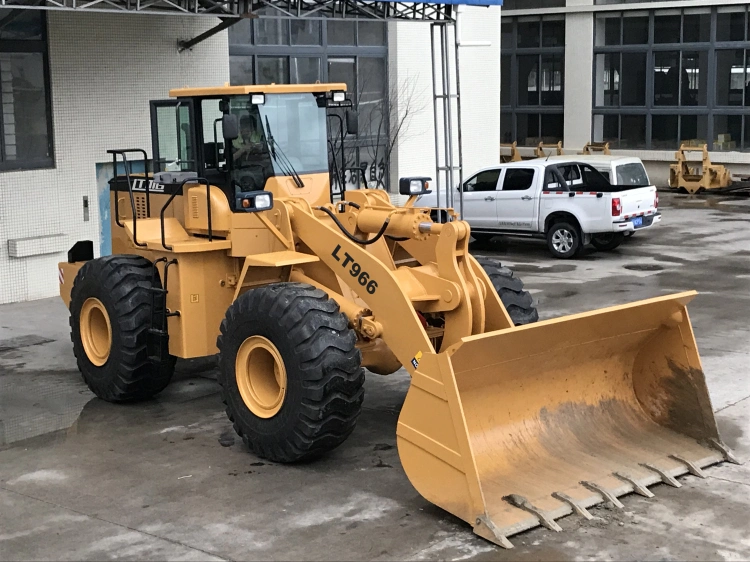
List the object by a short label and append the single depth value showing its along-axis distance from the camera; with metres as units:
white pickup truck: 18.16
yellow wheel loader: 7.15
